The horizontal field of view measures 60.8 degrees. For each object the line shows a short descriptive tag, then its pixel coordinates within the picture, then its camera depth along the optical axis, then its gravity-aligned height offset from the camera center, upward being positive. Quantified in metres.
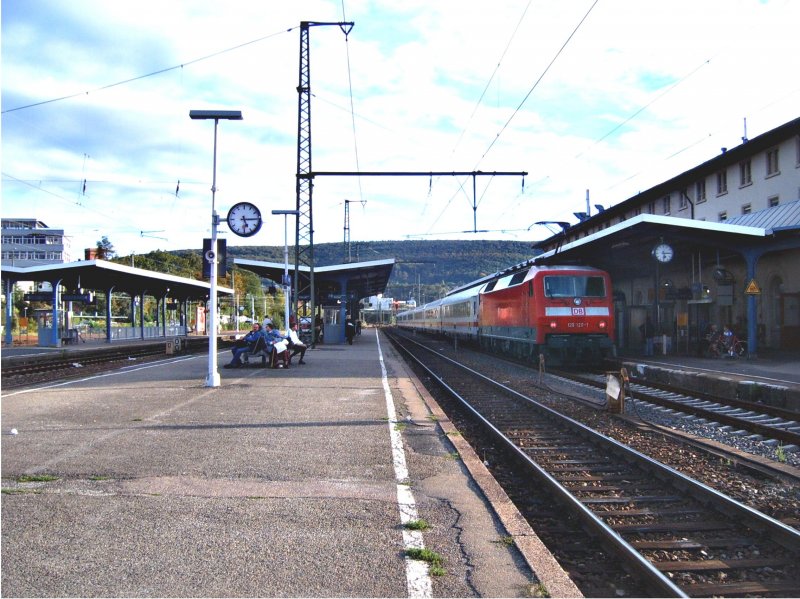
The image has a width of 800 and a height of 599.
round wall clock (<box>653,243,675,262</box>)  23.28 +2.15
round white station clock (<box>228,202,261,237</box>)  14.26 +2.09
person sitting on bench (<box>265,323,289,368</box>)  18.03 -0.84
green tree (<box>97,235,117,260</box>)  95.28 +10.82
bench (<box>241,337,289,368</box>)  18.19 -1.01
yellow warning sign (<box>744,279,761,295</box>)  20.02 +0.76
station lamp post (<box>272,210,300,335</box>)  26.91 +2.82
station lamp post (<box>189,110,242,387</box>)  13.24 +1.15
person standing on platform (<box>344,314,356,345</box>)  37.13 -0.83
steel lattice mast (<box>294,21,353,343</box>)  25.45 +6.07
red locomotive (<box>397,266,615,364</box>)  19.33 +0.07
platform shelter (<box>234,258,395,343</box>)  35.03 +2.17
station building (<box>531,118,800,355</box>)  21.59 +2.34
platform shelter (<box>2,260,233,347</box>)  30.16 +1.80
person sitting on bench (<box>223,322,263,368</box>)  18.48 -0.79
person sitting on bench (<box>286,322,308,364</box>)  19.66 -0.81
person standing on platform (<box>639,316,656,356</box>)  25.47 -0.80
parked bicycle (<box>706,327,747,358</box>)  22.91 -1.08
